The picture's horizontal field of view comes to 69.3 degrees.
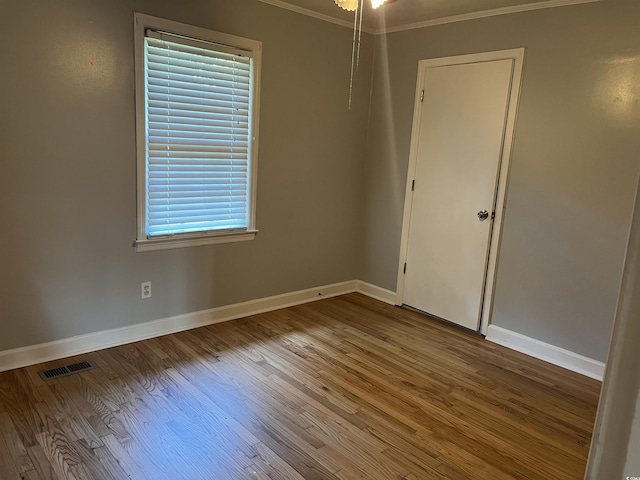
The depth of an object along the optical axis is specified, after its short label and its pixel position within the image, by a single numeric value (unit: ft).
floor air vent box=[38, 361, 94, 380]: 8.91
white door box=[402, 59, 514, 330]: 11.48
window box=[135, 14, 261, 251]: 9.89
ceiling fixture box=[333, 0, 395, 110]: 13.15
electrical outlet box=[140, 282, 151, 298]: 10.59
